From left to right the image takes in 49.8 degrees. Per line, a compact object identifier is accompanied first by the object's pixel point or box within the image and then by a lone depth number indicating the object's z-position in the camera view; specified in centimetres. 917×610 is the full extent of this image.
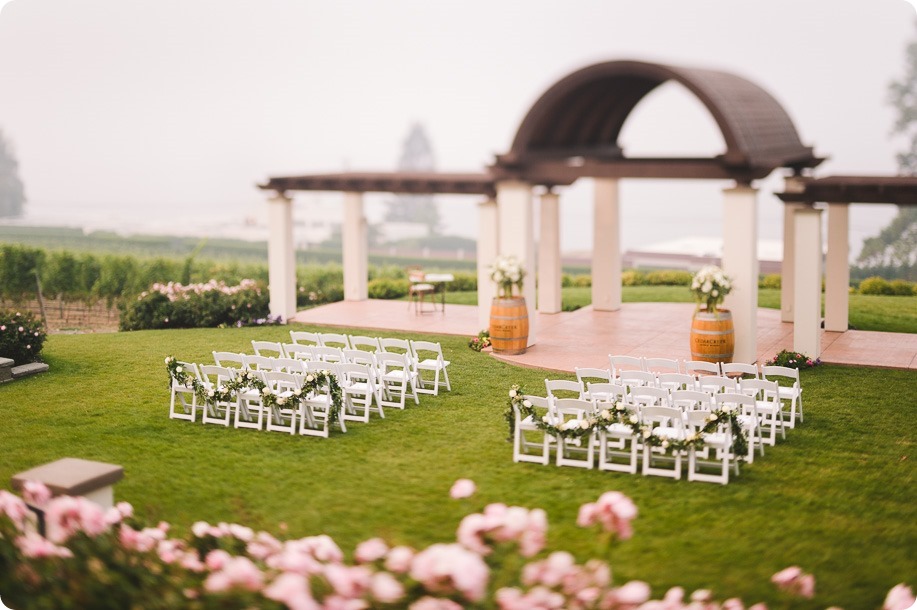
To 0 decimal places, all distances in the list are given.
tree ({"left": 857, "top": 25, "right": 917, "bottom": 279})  4853
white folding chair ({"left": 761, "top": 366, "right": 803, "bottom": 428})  1237
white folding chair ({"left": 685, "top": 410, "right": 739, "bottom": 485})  1038
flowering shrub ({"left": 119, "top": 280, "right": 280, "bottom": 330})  2127
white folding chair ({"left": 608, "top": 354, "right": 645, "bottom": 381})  1371
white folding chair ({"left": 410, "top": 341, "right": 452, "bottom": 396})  1432
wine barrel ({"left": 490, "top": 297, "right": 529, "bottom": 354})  1712
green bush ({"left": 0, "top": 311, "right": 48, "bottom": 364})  1639
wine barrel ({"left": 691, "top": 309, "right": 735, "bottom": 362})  1557
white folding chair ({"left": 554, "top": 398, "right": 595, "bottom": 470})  1089
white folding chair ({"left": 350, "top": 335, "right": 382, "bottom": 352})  1491
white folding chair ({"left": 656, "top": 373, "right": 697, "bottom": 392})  1235
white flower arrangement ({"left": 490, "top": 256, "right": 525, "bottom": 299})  1695
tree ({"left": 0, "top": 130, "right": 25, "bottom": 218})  6372
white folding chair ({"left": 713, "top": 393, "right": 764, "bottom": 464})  1108
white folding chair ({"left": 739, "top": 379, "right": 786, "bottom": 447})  1180
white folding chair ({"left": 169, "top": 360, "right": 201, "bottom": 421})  1305
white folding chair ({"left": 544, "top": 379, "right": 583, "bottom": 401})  1188
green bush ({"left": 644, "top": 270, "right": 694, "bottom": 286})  2742
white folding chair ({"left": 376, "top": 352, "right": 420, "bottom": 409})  1359
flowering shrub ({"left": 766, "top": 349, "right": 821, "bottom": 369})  1595
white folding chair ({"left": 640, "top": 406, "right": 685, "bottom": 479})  1058
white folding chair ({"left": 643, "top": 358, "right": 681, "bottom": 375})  1364
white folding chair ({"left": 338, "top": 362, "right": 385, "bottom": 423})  1287
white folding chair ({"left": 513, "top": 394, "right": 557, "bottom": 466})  1105
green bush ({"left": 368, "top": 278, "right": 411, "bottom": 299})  2491
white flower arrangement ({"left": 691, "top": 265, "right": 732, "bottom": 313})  1541
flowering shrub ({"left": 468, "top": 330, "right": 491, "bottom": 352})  1767
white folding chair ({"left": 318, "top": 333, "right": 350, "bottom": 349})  1504
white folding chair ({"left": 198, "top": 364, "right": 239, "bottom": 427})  1281
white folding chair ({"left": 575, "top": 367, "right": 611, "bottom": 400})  1284
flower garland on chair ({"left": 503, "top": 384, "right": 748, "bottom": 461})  1040
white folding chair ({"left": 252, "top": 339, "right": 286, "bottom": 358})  1440
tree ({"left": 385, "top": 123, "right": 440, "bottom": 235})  6919
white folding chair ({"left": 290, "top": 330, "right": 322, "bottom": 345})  1526
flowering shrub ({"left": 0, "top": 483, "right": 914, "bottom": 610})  507
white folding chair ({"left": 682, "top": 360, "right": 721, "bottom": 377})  1350
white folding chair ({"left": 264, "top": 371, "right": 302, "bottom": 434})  1230
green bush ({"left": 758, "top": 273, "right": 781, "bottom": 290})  2609
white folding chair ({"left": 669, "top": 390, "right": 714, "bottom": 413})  1138
